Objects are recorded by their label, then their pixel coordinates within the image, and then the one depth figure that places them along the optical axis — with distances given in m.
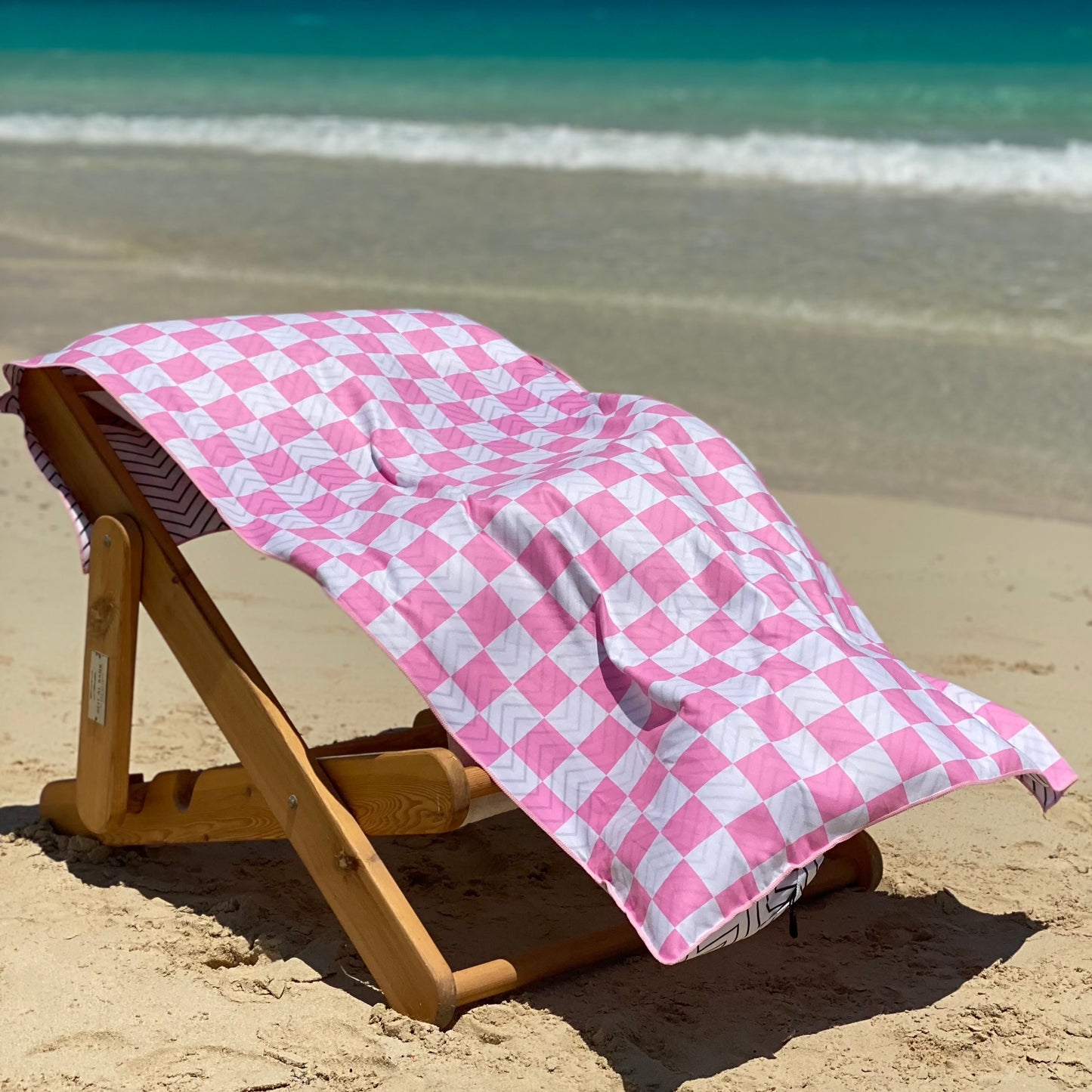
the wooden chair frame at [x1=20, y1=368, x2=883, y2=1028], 2.51
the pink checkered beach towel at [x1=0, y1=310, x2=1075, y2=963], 2.33
